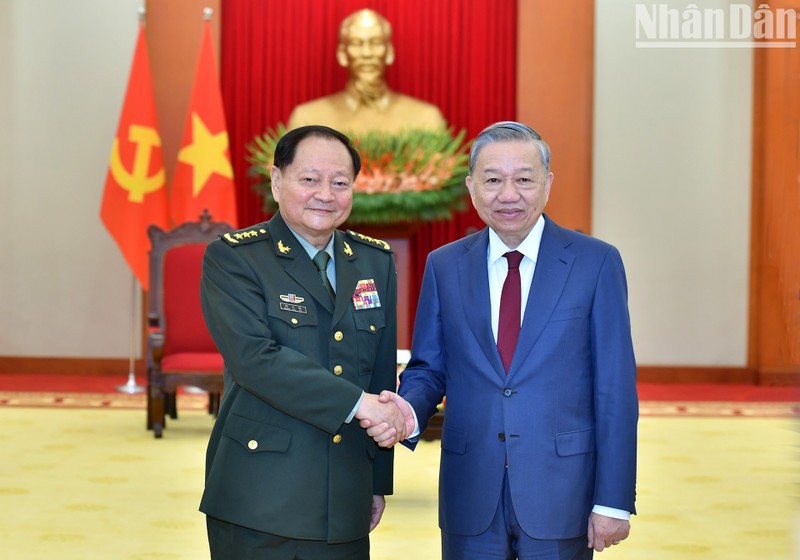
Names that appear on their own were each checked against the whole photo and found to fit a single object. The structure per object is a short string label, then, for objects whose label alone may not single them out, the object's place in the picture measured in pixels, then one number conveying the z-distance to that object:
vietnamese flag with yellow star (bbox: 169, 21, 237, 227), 8.11
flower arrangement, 7.57
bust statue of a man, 8.42
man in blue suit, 2.29
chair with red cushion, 6.42
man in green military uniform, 2.25
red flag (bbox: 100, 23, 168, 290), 8.08
